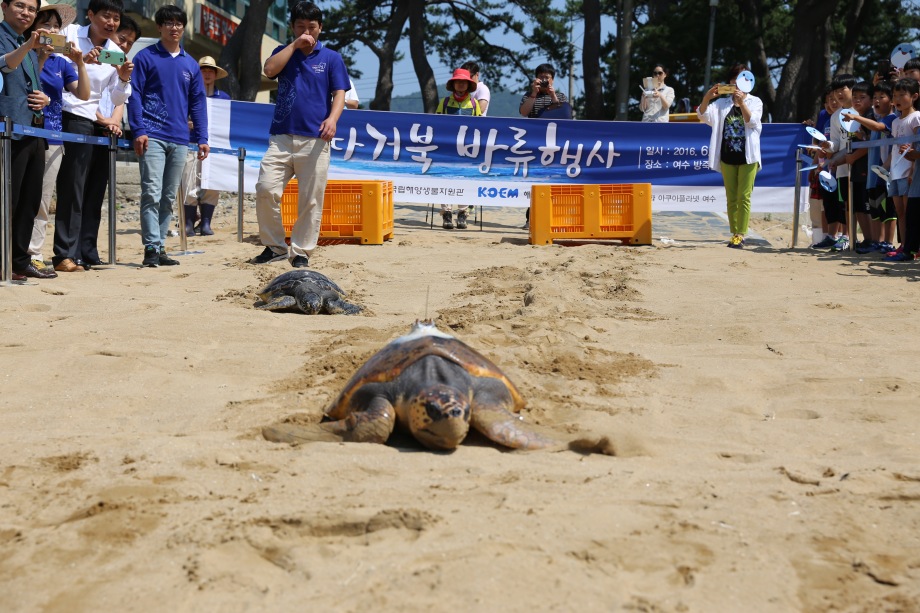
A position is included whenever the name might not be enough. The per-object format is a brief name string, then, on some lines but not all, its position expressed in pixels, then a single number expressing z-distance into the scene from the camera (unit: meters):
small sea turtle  5.79
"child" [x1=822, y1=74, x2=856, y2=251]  9.21
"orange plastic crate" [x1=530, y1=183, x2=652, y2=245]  9.98
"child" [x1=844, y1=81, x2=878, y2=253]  8.94
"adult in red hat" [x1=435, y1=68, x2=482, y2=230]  11.55
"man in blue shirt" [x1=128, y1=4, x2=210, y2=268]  7.48
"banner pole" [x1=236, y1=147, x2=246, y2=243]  9.83
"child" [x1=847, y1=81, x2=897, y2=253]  8.47
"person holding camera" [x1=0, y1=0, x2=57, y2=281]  6.11
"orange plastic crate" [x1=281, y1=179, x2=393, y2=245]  9.67
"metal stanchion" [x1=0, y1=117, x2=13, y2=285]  6.12
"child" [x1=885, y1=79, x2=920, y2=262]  7.93
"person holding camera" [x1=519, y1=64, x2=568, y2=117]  11.74
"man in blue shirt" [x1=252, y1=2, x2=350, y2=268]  7.40
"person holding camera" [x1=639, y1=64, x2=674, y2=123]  12.55
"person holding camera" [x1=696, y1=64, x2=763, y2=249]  9.34
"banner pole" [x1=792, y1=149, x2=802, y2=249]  9.94
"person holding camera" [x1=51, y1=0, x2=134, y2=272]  7.02
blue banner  11.45
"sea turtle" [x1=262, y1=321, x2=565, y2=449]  3.24
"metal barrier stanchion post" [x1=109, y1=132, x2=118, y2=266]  7.33
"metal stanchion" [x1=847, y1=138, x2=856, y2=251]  8.94
